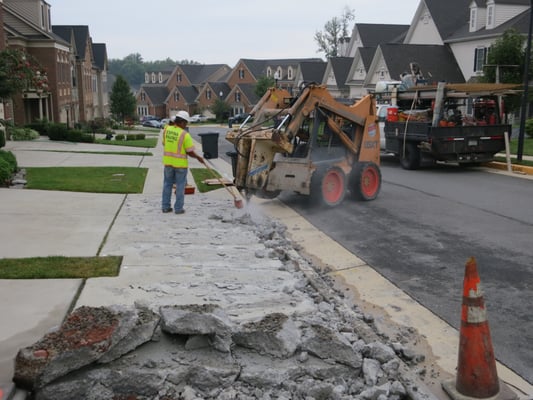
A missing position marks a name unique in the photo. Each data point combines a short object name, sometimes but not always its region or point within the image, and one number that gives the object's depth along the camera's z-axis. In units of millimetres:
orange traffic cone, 4160
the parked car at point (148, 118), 76469
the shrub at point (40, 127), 34066
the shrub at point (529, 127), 28641
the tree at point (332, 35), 84875
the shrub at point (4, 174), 12500
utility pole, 17711
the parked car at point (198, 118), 77462
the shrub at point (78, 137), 30141
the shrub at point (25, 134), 21197
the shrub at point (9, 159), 13628
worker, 10211
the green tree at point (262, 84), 66438
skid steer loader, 11008
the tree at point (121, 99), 59219
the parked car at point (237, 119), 54312
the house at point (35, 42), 37938
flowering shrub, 16547
